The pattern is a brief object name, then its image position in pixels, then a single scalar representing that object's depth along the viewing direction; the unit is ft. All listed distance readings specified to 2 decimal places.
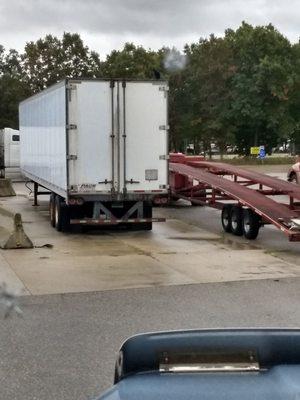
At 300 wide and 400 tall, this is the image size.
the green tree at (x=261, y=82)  193.36
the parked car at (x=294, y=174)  83.10
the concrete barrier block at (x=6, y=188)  82.43
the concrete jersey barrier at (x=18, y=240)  39.96
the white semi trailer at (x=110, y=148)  45.29
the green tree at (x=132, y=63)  202.80
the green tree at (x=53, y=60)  205.26
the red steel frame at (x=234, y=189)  42.27
